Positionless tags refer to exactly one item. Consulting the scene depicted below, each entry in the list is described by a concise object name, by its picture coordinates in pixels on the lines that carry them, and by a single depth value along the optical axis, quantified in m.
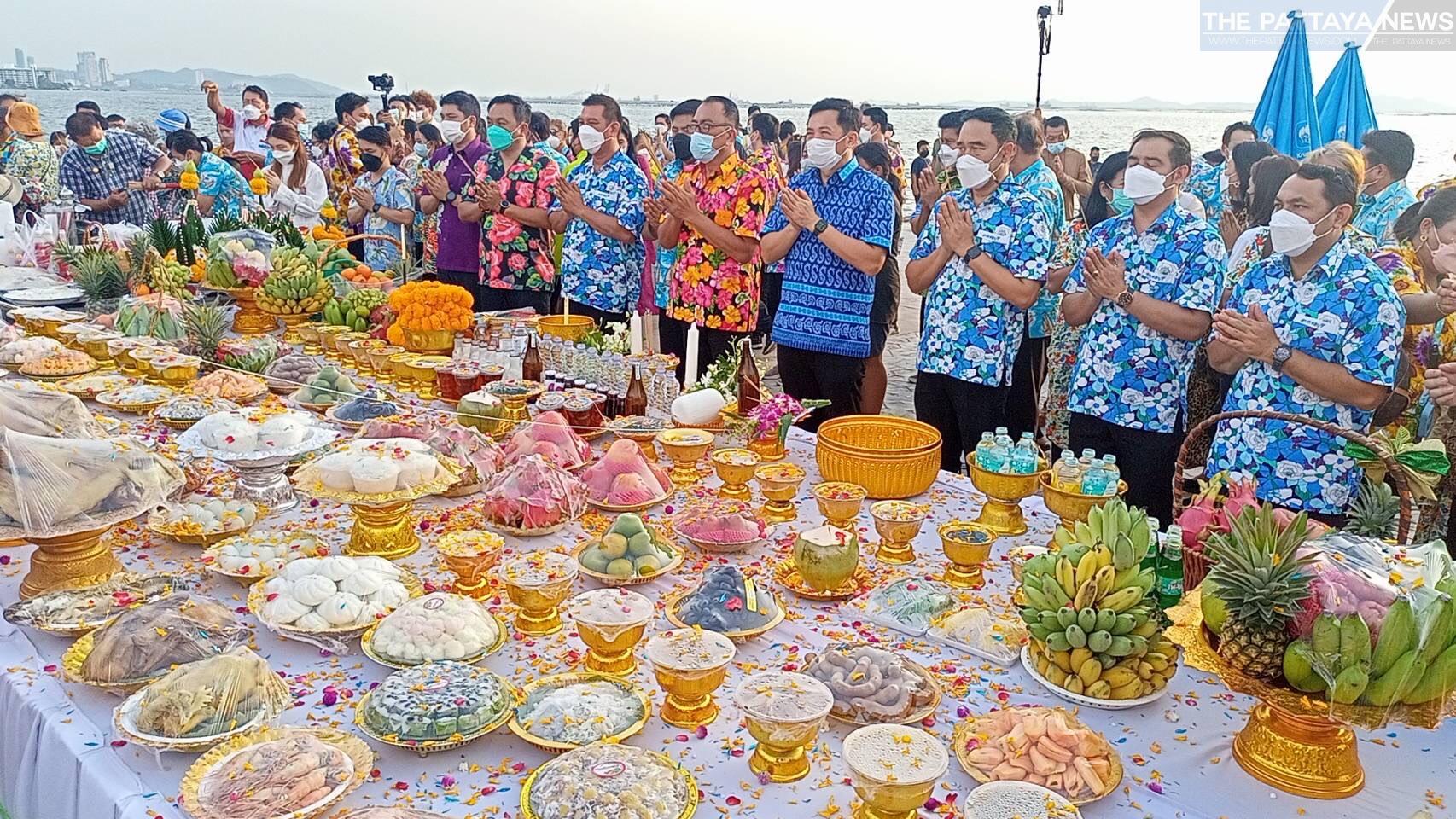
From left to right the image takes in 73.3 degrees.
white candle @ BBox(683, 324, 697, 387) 3.24
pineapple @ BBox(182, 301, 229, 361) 3.89
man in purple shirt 5.61
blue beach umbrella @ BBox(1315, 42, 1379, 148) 5.31
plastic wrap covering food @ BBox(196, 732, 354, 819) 1.42
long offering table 1.53
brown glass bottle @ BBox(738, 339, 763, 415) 3.18
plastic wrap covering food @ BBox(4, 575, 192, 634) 1.92
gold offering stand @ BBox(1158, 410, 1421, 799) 1.48
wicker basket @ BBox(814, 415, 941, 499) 2.66
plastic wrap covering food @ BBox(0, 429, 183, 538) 2.01
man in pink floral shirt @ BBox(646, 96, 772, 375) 4.35
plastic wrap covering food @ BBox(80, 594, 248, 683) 1.74
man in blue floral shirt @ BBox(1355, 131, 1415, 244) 4.21
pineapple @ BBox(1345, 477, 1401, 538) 2.18
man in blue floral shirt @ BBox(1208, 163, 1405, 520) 2.67
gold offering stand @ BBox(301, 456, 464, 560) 2.30
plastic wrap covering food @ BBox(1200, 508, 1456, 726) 1.46
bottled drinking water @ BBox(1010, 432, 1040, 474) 2.50
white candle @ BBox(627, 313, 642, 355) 3.47
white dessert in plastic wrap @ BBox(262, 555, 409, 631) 1.92
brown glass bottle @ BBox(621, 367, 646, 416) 3.24
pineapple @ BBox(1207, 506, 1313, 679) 1.53
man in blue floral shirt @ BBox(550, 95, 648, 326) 4.94
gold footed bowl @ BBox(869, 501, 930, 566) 2.32
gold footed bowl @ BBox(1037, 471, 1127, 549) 2.34
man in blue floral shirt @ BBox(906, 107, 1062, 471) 3.48
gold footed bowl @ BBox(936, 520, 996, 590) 2.22
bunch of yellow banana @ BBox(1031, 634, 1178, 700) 1.75
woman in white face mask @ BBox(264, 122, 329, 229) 7.22
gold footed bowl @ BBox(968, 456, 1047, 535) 2.49
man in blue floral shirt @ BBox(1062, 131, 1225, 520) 3.22
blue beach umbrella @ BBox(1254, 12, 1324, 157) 5.32
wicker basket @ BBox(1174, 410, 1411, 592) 1.88
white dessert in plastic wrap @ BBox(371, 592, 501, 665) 1.84
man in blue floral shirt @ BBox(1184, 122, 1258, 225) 5.83
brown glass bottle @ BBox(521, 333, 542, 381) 3.45
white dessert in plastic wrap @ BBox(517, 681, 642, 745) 1.62
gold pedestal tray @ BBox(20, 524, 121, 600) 2.08
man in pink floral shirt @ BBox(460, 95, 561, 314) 5.20
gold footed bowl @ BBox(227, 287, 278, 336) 4.53
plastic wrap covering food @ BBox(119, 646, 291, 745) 1.59
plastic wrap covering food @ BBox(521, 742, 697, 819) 1.42
